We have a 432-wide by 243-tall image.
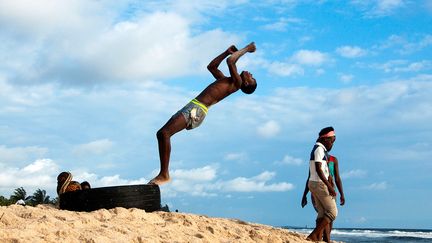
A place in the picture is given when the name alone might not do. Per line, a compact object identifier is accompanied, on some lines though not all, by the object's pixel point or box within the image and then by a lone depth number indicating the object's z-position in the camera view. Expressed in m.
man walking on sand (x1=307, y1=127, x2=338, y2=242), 7.88
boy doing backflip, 7.91
